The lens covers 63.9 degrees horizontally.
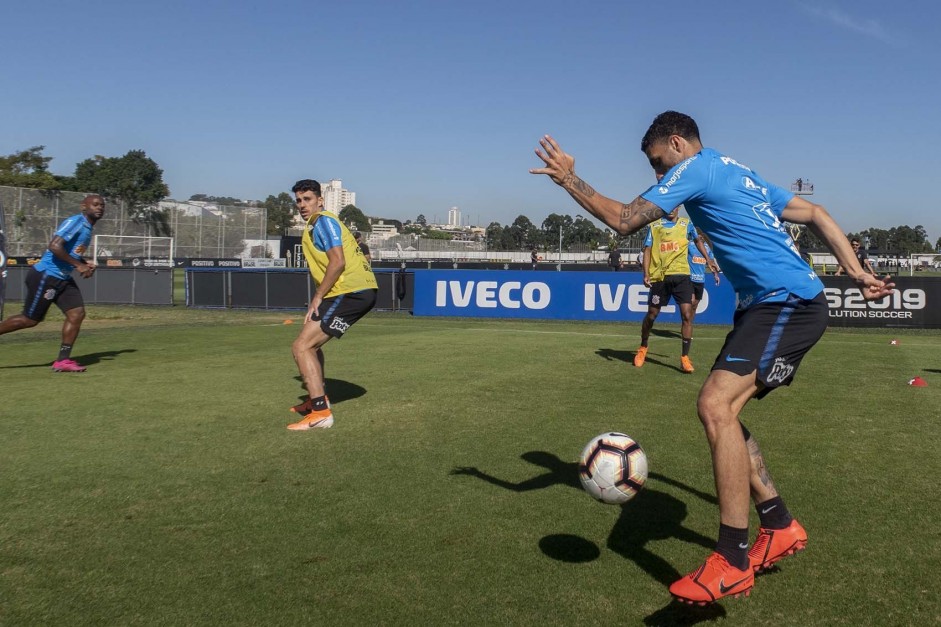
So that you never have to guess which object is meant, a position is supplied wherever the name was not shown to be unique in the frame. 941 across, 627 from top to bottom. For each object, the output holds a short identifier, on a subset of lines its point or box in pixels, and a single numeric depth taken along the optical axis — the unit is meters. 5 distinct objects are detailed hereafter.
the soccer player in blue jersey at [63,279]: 10.45
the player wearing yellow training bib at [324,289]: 7.22
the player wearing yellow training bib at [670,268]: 11.23
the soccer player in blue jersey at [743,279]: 3.73
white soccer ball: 4.13
